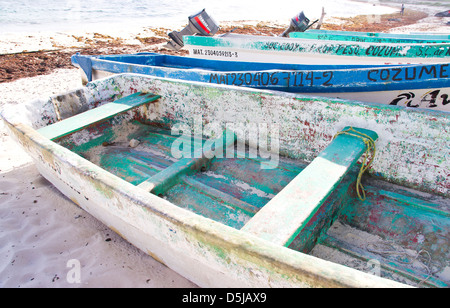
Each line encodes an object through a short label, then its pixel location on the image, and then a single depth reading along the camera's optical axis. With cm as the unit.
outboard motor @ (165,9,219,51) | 607
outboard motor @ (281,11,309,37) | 712
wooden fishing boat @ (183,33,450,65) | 406
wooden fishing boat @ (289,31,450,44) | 512
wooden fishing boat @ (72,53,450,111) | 235
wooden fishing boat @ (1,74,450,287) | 130
